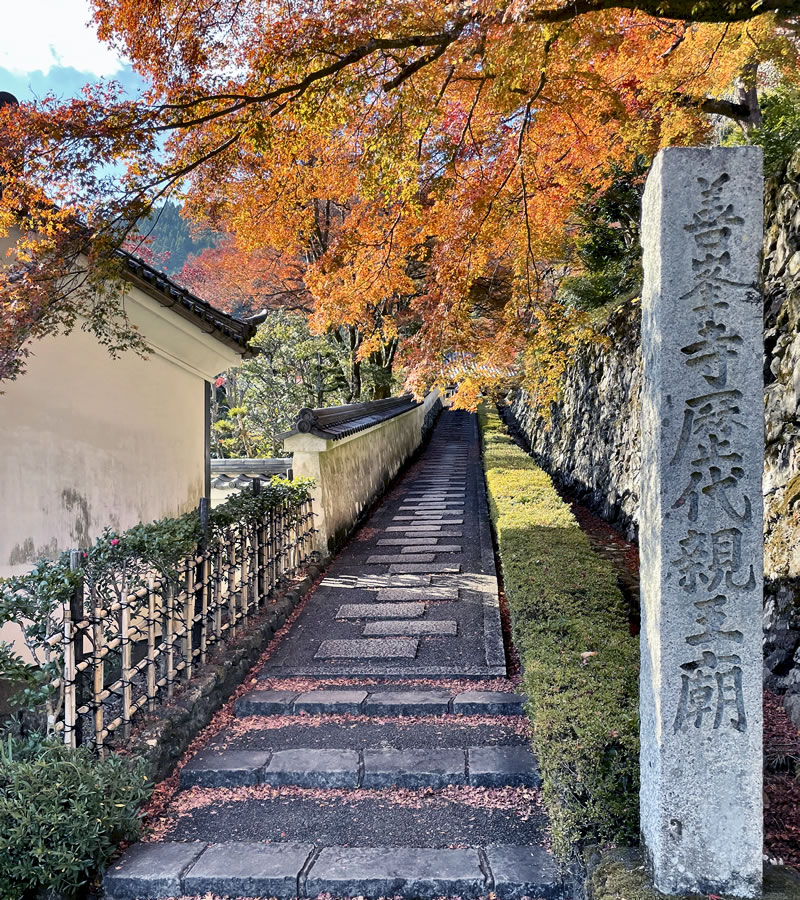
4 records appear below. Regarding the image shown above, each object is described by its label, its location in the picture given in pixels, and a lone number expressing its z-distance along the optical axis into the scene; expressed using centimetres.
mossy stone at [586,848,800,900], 279
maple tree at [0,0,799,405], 512
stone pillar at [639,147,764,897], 281
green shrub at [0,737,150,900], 313
